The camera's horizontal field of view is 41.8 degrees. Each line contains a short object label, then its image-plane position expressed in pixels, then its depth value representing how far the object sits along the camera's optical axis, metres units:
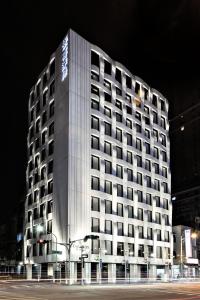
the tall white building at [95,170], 45.72
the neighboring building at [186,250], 62.52
